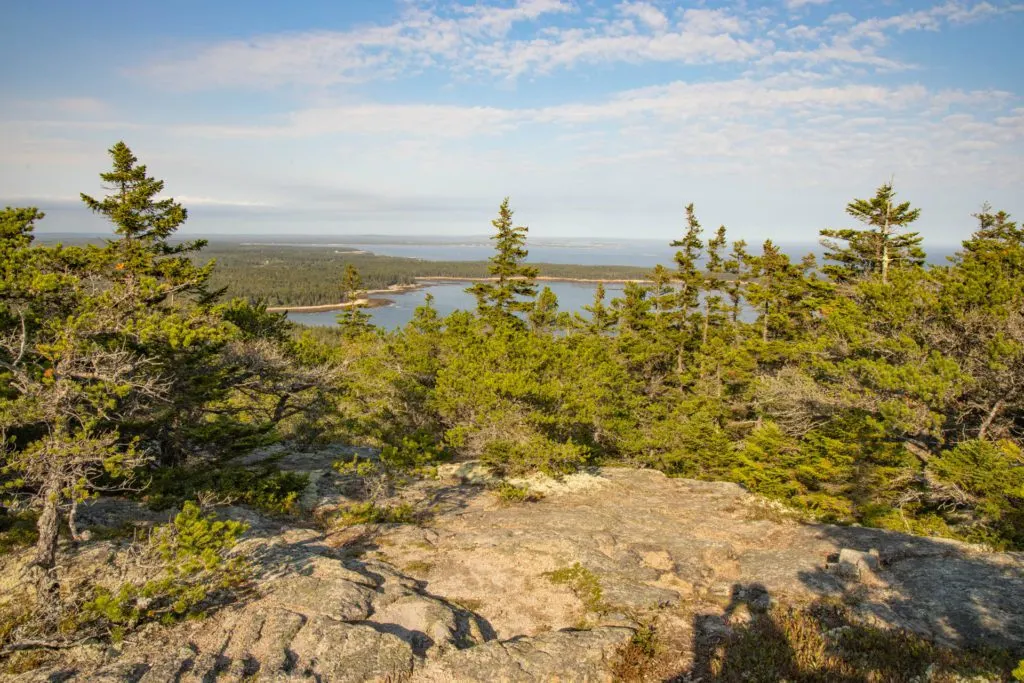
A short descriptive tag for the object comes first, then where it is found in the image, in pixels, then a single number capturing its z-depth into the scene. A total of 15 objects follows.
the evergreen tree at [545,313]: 30.33
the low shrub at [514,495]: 17.48
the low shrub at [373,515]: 15.05
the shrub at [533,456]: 17.88
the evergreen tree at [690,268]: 35.03
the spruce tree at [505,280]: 31.39
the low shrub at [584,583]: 10.62
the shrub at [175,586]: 7.94
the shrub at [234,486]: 13.64
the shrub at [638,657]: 8.43
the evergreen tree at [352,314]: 50.56
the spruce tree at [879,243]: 28.80
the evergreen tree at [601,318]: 39.62
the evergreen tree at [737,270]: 35.72
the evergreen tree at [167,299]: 10.77
